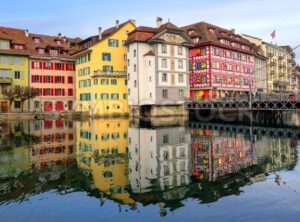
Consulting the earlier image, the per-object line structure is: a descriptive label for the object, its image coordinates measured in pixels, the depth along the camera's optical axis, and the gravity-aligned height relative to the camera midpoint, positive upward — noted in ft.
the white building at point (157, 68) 140.13 +24.97
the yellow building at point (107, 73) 155.13 +24.58
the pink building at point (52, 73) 165.05 +27.96
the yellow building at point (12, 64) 152.89 +32.12
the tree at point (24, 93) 142.66 +11.70
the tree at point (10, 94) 140.46 +11.01
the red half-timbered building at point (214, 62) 166.33 +34.10
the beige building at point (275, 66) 232.17 +44.80
